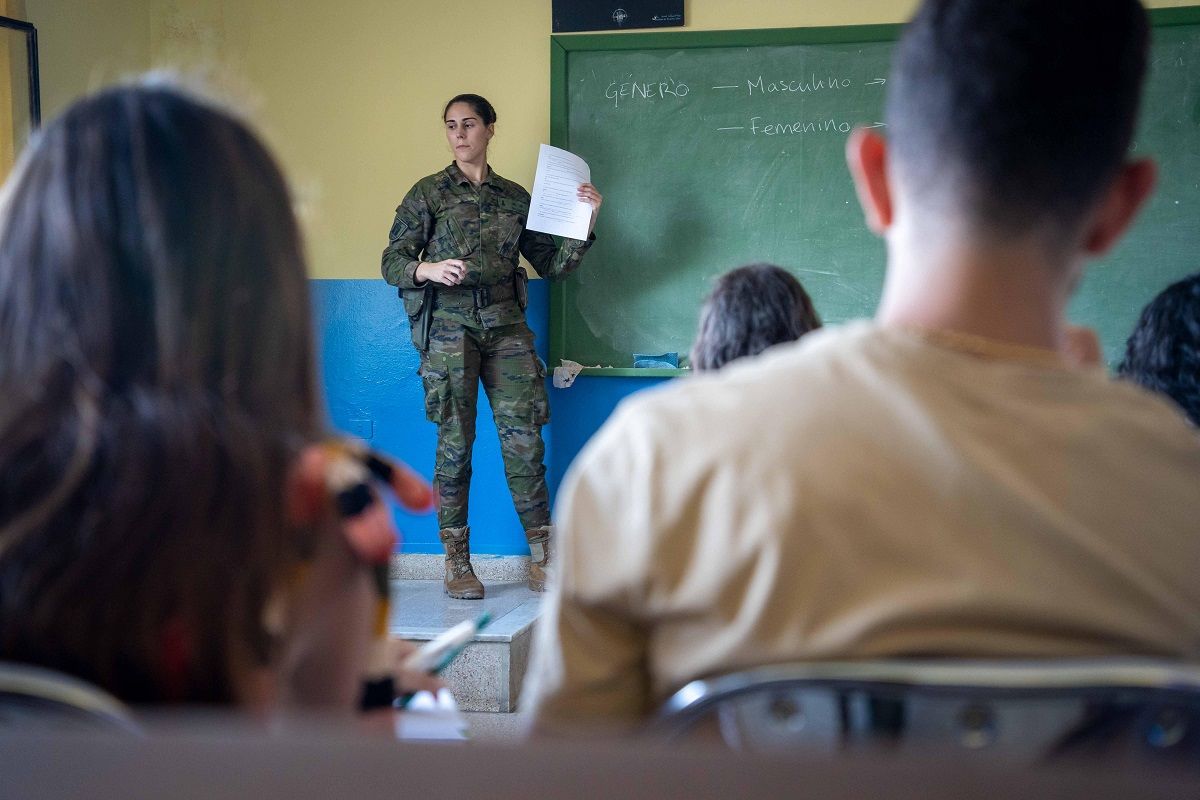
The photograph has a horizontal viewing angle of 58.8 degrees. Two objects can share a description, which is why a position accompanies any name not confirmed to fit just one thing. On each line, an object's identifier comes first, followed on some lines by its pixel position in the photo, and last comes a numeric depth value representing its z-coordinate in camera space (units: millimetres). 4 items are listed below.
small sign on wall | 4254
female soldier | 4062
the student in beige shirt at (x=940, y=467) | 663
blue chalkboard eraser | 4395
